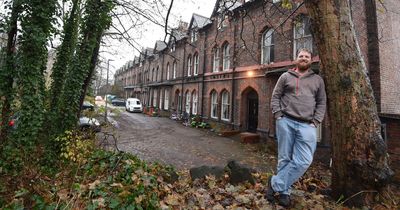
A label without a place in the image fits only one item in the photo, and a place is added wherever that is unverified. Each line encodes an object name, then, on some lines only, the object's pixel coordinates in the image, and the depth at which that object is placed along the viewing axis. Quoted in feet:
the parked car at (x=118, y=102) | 159.63
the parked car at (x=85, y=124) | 26.16
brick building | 31.37
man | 10.24
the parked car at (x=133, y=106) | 111.96
